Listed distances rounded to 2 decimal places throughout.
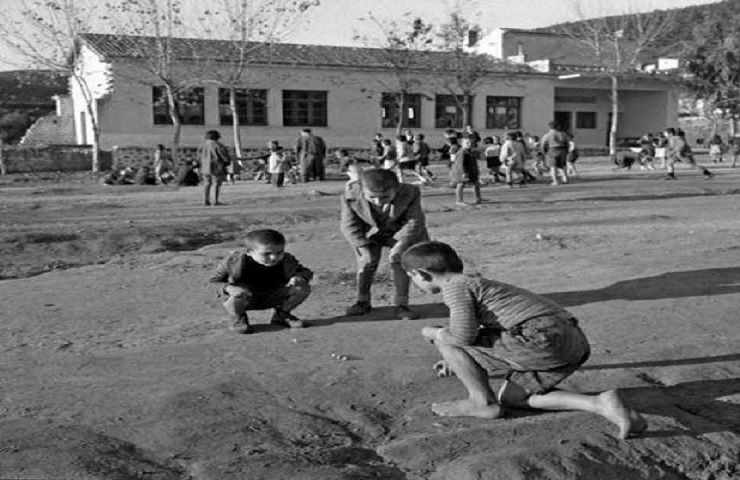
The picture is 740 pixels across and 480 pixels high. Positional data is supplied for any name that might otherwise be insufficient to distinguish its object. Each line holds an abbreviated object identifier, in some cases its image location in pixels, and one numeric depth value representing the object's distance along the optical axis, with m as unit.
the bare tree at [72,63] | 30.27
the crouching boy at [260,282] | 6.58
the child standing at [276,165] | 22.92
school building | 32.59
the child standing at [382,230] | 7.09
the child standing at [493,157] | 21.83
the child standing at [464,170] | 16.09
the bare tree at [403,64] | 36.91
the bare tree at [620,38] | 40.72
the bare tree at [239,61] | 32.38
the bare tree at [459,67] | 37.59
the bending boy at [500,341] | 4.59
